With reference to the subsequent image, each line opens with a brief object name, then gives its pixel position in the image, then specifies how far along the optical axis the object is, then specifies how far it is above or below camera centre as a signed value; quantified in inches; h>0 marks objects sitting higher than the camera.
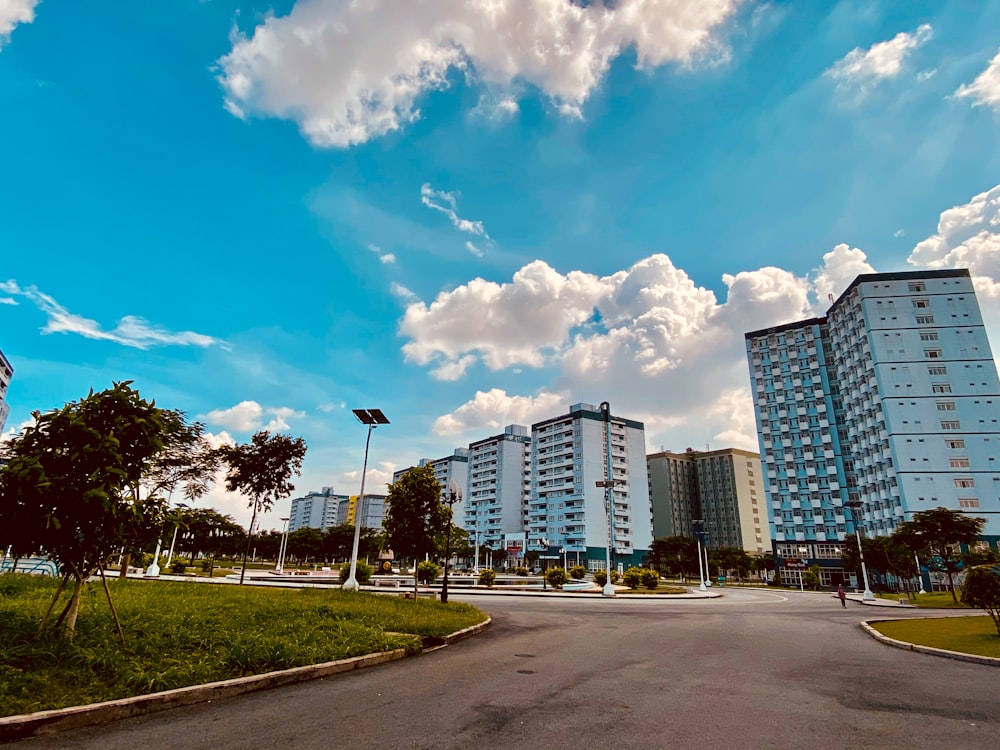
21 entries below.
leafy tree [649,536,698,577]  3868.1 +51.4
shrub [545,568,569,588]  1852.9 -61.3
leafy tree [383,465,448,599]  970.7 +61.4
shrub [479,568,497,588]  1804.9 -69.9
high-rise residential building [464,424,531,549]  5319.9 +654.9
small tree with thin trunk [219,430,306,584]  1192.8 +176.5
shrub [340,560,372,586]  1560.0 -55.1
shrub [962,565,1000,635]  611.2 -18.9
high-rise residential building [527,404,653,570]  4416.8 +563.6
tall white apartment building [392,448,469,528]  6264.8 +953.7
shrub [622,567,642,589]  1927.9 -60.1
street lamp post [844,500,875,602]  1709.2 -85.5
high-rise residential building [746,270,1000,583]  2876.5 +880.2
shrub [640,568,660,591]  1940.2 -62.2
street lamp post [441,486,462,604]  962.0 +2.5
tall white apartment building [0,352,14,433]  3351.4 +984.0
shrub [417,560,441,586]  1578.5 -47.1
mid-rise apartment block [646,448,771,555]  5698.8 +679.0
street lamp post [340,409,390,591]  1165.1 +273.1
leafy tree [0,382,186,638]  359.9 +38.1
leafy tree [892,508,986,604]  1728.6 +115.5
